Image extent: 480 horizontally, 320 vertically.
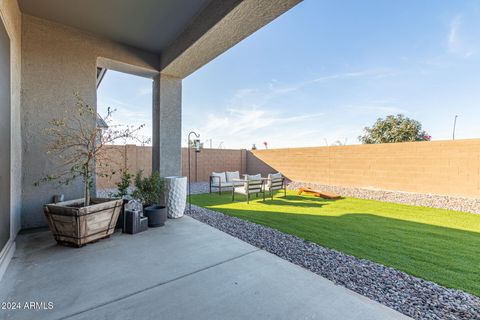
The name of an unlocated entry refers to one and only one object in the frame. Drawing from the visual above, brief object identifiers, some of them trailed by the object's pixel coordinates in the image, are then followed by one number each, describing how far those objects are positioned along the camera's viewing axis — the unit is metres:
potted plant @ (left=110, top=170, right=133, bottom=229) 3.59
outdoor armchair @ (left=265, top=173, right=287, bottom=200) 7.59
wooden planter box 2.77
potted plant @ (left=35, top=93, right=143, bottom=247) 2.81
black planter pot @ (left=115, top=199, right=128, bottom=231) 3.58
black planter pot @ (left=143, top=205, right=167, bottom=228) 3.84
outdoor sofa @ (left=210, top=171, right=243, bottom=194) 8.62
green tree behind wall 13.23
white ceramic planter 4.41
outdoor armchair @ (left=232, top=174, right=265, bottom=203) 6.73
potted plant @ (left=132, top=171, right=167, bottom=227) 3.86
